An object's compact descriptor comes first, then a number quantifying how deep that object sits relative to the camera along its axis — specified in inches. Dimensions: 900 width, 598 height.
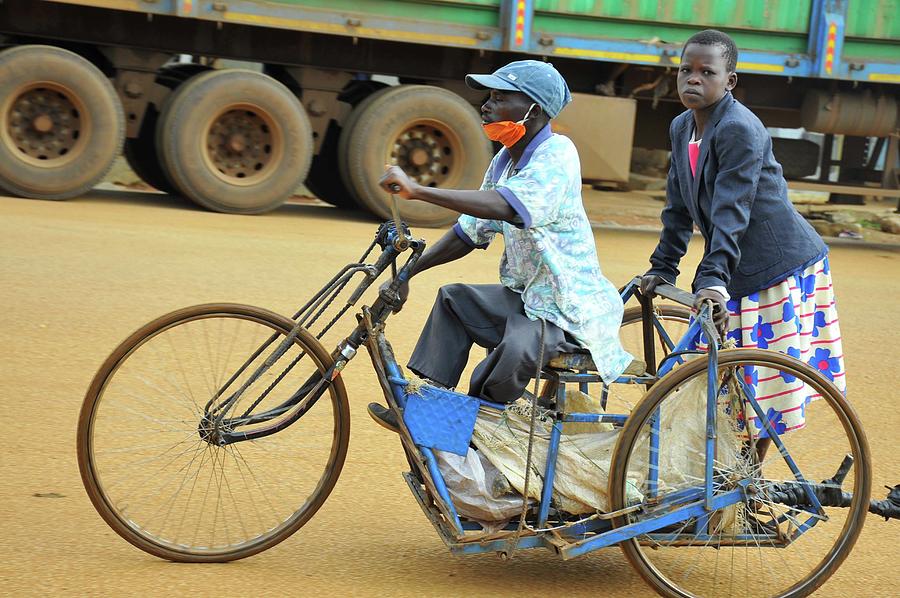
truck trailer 387.9
